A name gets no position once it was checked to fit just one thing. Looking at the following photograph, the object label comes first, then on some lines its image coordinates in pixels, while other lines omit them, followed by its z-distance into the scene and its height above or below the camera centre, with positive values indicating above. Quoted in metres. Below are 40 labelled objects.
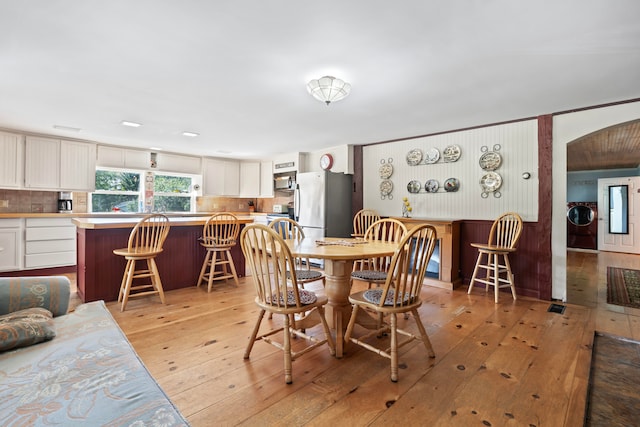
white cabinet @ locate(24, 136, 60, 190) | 4.57 +0.75
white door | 7.01 +0.04
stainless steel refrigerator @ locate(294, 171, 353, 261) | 5.04 +0.18
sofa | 0.92 -0.60
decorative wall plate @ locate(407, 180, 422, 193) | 4.63 +0.43
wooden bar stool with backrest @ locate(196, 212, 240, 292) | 3.68 -0.35
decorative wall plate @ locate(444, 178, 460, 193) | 4.25 +0.42
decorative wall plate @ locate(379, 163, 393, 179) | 4.95 +0.73
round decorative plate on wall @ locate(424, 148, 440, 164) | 4.43 +0.87
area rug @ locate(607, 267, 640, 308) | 3.47 -0.96
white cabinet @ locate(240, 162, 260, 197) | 6.93 +0.77
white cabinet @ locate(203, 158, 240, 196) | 6.56 +0.80
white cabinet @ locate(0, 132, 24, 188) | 4.39 +0.76
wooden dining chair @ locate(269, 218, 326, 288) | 2.49 -0.52
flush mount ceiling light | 2.53 +1.07
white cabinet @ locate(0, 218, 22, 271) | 4.21 -0.45
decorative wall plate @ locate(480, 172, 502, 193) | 3.88 +0.43
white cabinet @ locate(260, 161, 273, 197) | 6.68 +0.77
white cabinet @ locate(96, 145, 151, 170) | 5.30 +1.00
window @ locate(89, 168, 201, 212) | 5.46 +0.41
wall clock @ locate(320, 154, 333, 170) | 5.59 +0.97
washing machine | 7.62 -0.25
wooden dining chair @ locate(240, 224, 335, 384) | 1.77 -0.53
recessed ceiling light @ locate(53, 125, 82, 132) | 4.18 +1.19
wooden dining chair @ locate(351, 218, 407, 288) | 2.50 -0.52
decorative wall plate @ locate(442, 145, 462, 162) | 4.22 +0.87
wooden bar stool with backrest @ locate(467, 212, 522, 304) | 3.46 -0.39
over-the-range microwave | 6.29 +0.68
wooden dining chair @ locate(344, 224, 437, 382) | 1.81 -0.55
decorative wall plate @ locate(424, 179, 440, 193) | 4.45 +0.43
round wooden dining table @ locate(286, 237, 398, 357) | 2.03 -0.43
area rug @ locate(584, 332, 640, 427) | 1.54 -1.02
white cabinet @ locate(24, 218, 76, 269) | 4.41 -0.46
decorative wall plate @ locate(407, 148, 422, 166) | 4.62 +0.89
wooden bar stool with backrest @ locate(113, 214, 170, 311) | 2.99 -0.41
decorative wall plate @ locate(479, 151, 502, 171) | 3.87 +0.70
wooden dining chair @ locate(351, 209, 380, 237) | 4.66 -0.08
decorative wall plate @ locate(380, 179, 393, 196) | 4.95 +0.45
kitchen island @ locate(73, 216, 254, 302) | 3.11 -0.50
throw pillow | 1.27 -0.52
